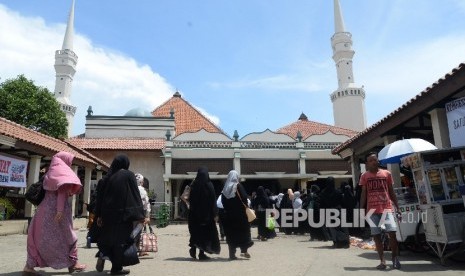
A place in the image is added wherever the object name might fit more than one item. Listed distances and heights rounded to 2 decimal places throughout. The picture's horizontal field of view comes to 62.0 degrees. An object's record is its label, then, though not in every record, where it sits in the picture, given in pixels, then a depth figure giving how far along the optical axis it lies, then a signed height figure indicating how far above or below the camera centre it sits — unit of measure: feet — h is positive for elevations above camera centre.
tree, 75.31 +21.15
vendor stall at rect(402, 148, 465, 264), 16.97 +0.42
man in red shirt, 16.81 +0.31
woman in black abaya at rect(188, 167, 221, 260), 20.59 -0.34
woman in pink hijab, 14.88 -0.51
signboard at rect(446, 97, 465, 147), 22.38 +4.94
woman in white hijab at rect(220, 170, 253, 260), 21.11 -0.35
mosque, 68.49 +10.46
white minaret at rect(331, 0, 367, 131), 106.22 +31.93
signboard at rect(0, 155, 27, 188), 34.78 +4.06
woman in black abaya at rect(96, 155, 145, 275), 15.05 -0.02
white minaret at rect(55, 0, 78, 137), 106.42 +37.91
